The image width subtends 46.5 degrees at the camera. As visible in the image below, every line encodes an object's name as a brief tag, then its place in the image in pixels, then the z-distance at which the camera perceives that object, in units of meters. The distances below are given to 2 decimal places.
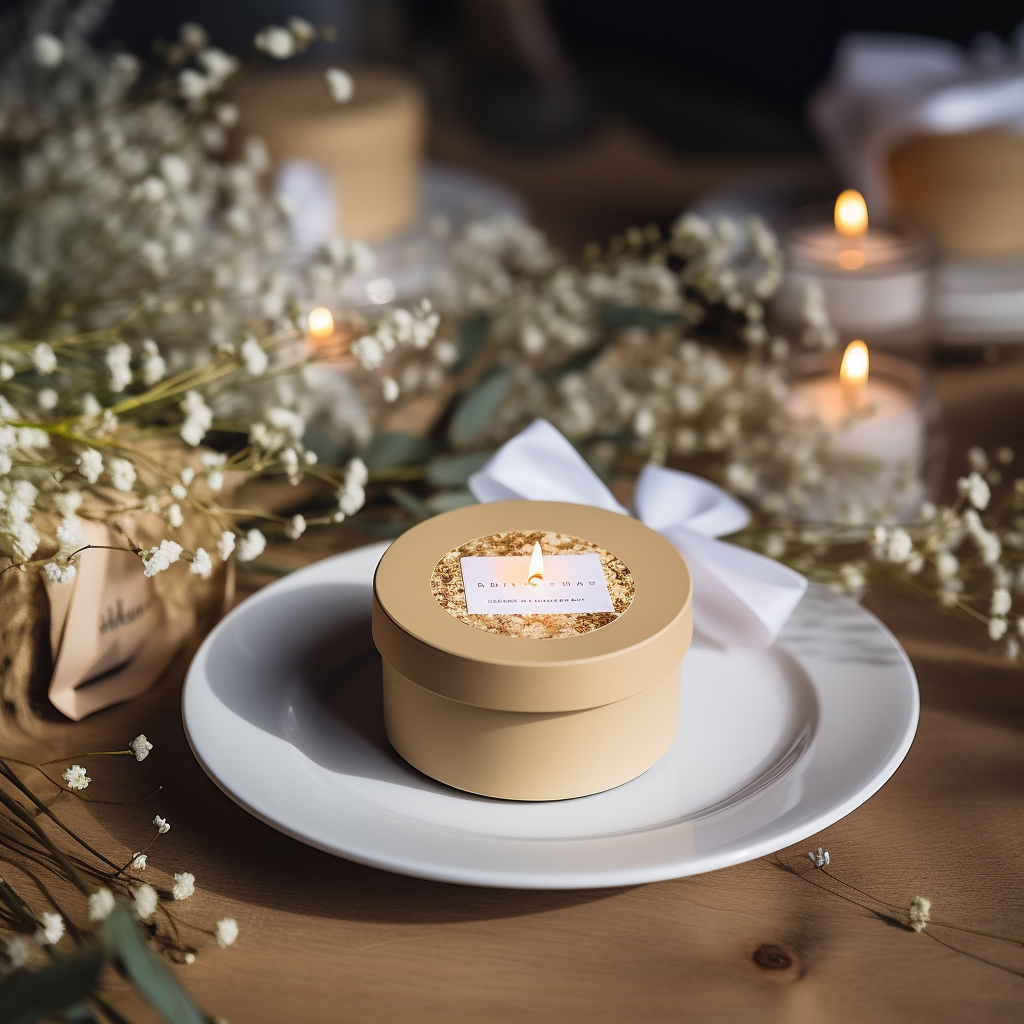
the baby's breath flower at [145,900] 0.43
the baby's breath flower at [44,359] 0.56
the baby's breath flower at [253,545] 0.56
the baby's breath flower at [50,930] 0.41
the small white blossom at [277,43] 0.69
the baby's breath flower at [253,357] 0.59
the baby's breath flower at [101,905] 0.41
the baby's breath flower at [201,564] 0.50
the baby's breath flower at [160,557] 0.49
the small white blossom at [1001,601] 0.59
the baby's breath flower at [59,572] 0.48
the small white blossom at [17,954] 0.38
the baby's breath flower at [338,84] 0.71
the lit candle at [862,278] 0.85
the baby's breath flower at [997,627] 0.58
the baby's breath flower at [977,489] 0.59
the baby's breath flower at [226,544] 0.53
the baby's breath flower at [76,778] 0.47
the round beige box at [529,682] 0.45
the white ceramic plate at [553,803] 0.44
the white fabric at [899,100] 0.95
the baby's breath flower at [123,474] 0.53
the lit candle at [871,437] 0.78
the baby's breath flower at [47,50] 0.75
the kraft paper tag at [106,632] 0.54
